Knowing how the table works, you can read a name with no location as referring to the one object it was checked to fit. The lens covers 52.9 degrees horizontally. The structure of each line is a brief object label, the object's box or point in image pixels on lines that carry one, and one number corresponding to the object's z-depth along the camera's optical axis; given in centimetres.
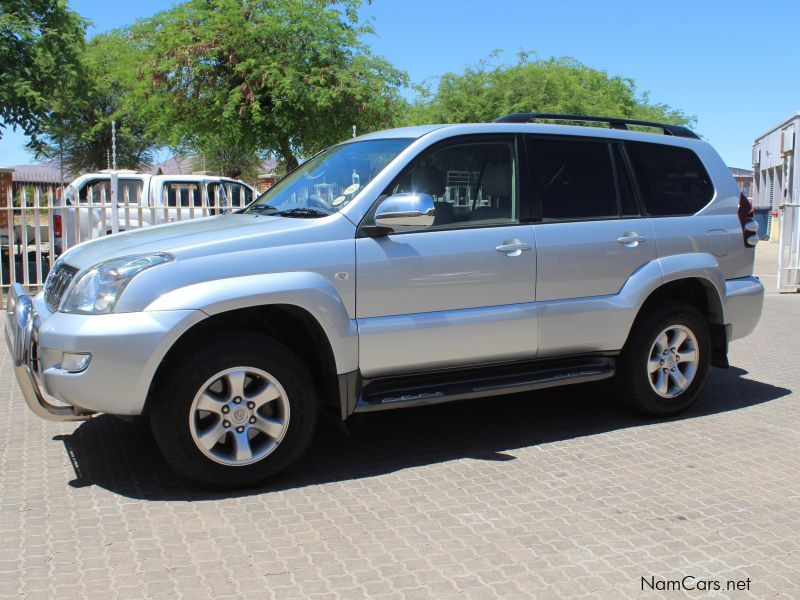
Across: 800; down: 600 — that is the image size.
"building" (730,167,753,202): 6858
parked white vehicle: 1087
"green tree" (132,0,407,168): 2100
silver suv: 400
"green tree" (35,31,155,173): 2378
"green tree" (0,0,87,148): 1634
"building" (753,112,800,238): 3128
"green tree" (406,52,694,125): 3125
